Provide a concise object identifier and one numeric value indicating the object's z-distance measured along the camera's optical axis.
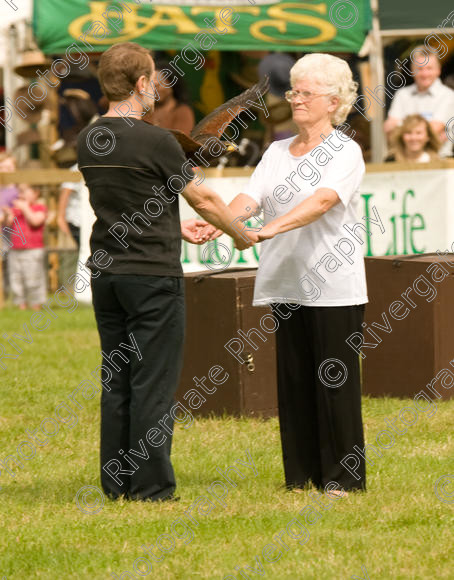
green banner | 14.00
